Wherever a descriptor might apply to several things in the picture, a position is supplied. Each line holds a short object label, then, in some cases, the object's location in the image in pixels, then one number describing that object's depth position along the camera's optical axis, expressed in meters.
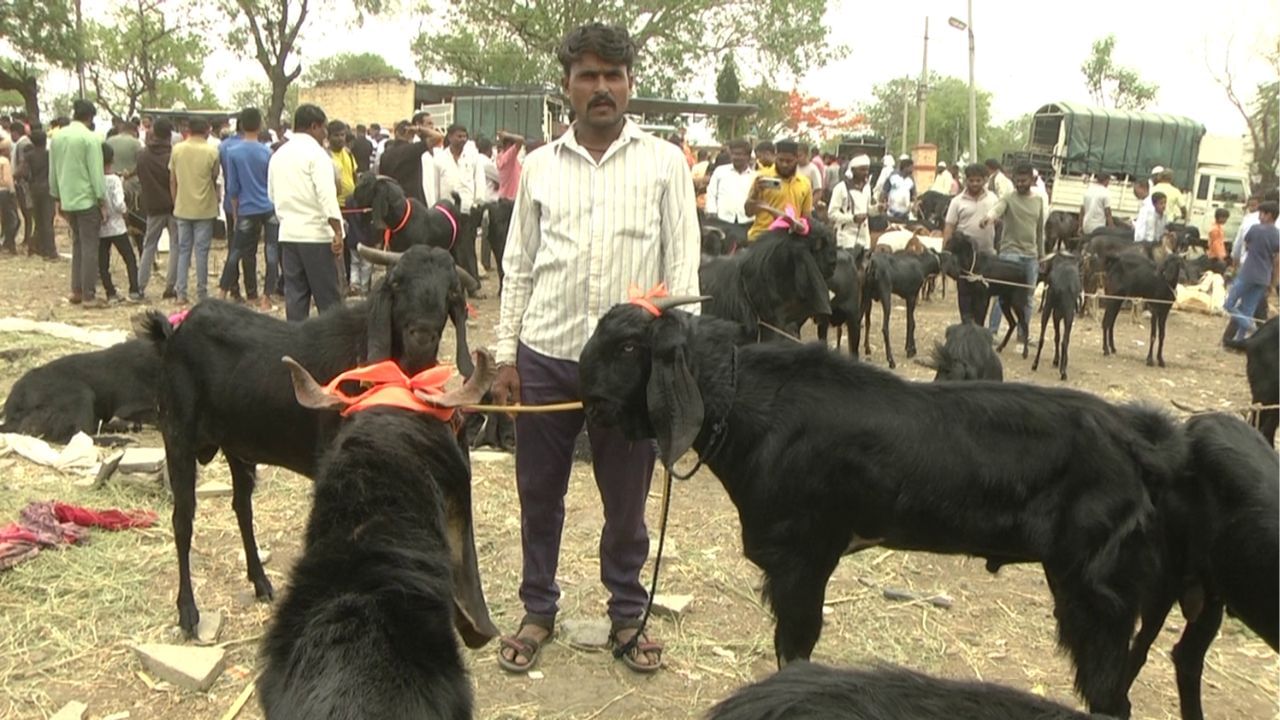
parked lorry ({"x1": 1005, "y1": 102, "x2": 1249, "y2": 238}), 24.19
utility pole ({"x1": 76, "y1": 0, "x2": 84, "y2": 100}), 27.39
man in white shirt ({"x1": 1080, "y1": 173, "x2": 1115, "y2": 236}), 19.65
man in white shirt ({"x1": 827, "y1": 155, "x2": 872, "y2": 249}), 14.19
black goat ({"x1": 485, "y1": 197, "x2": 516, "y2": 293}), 13.52
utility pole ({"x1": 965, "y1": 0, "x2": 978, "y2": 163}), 28.09
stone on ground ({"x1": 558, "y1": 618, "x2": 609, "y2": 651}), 4.22
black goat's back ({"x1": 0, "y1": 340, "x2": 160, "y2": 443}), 7.19
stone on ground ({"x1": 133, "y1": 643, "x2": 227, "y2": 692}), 3.83
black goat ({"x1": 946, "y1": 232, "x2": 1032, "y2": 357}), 11.12
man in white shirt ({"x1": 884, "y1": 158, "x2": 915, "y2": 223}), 19.83
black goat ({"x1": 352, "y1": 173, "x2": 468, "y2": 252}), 10.91
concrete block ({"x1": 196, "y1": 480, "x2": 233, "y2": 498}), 5.97
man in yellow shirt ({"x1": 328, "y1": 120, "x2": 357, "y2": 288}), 11.40
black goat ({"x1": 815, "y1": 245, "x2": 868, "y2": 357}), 10.12
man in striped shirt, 3.65
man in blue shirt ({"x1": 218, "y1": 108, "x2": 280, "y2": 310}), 10.94
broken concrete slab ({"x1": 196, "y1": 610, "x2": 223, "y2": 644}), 4.26
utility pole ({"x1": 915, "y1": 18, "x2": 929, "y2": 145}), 38.06
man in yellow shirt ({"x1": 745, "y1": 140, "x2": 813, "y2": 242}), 9.16
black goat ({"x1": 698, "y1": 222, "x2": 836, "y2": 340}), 7.62
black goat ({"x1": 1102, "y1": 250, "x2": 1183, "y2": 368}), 12.42
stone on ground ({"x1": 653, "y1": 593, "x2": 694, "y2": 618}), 4.61
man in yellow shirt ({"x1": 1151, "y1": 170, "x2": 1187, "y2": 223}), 18.61
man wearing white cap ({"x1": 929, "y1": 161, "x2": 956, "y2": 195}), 23.46
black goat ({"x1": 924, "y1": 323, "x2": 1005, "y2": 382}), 7.36
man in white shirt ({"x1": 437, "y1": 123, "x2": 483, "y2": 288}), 12.52
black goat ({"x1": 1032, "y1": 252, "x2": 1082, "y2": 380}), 11.10
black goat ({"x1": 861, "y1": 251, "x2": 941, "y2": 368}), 11.64
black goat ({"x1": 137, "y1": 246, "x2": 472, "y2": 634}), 4.01
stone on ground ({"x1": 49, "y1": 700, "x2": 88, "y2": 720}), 3.61
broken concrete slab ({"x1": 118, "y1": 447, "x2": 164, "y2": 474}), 6.00
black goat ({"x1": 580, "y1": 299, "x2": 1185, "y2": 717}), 3.24
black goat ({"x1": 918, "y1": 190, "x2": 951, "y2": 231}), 21.32
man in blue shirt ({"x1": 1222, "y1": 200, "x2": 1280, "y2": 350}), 12.44
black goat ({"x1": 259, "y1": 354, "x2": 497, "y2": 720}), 2.04
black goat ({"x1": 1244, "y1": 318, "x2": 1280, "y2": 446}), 8.00
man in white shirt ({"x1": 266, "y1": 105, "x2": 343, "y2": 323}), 8.60
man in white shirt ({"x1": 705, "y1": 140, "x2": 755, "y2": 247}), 11.75
